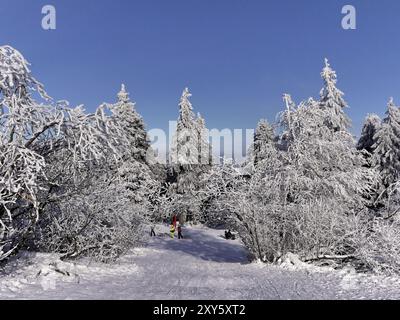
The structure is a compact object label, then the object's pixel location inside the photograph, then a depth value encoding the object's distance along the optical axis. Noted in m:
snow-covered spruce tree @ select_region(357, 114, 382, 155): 32.69
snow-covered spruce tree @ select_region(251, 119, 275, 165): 15.41
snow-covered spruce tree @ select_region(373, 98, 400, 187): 29.61
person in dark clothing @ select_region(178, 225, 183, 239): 27.48
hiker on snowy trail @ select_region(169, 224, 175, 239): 27.89
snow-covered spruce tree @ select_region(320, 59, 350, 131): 26.41
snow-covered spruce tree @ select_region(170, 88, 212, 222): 36.78
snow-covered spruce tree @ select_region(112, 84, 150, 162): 30.88
